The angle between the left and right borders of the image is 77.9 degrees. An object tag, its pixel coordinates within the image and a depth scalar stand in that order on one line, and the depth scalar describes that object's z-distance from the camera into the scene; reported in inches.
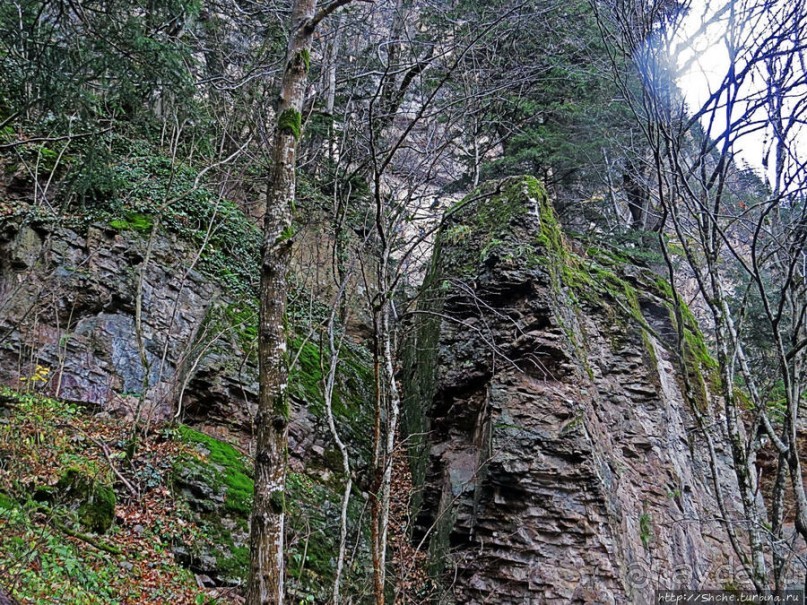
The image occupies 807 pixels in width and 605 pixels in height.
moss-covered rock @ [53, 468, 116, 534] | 174.9
